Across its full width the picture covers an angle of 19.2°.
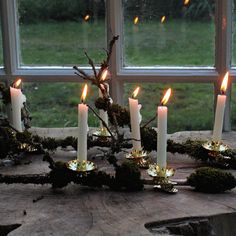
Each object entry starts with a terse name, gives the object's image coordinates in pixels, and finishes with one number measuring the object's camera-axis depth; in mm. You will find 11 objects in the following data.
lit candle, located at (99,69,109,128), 1385
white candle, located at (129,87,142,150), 1243
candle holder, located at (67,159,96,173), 1153
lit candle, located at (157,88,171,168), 1145
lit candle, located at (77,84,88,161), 1154
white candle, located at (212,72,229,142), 1239
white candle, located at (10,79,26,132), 1332
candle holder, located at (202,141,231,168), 1257
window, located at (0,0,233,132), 1553
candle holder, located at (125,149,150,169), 1263
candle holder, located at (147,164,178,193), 1150
